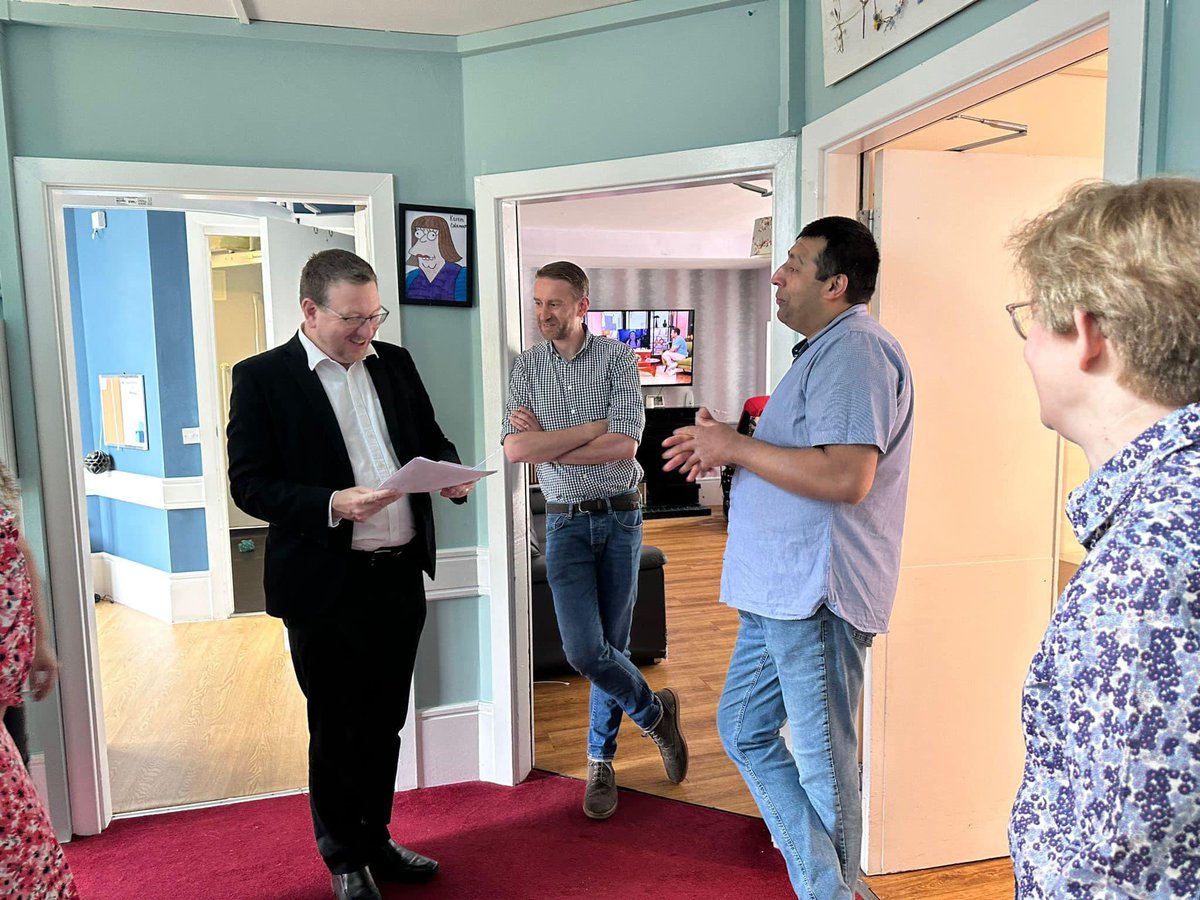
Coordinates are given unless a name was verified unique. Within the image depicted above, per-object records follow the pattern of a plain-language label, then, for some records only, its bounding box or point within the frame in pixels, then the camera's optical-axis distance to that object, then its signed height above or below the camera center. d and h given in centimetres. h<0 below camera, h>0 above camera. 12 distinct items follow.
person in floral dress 123 -64
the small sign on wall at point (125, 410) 502 -34
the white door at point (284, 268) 536 +54
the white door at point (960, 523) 225 -50
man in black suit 205 -45
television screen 933 +4
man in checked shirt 263 -43
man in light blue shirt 164 -39
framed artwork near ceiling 183 +74
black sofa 390 -131
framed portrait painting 274 +31
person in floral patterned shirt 68 -18
